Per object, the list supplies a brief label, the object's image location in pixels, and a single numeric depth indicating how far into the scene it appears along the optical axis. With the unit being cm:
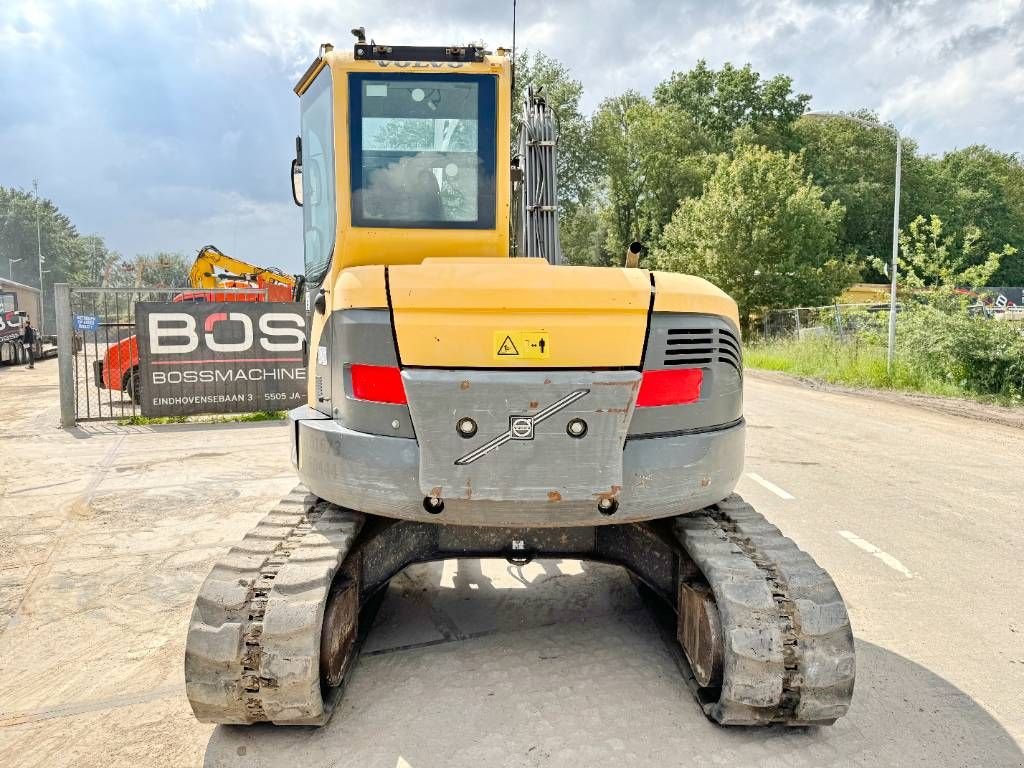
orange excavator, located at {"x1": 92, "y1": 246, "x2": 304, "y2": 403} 1246
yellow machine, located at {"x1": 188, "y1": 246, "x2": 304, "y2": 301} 1900
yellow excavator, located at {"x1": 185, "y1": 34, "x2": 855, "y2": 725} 291
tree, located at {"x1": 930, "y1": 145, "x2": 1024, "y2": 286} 6041
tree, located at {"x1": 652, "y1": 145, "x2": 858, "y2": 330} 2969
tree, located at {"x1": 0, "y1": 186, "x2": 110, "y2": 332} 8825
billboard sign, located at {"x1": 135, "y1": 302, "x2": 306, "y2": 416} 1137
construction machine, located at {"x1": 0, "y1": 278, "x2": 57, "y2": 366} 2375
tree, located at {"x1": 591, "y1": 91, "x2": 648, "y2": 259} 4817
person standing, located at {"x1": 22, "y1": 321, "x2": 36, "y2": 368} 2418
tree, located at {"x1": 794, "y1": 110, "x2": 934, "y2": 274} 5619
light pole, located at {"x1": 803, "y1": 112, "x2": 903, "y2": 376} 1672
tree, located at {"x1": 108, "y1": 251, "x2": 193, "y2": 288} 7755
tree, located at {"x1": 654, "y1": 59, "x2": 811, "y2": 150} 5116
